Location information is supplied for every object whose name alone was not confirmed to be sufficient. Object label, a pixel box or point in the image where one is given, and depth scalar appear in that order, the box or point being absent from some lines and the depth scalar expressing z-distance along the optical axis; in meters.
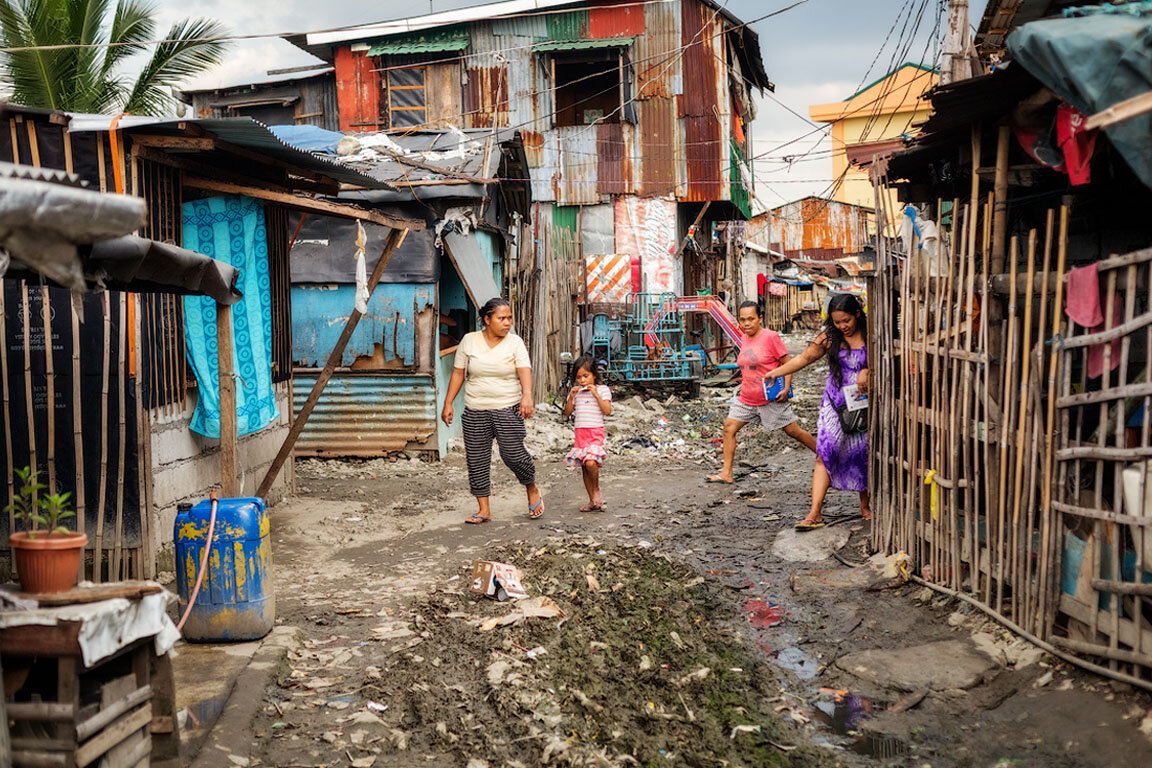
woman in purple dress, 7.42
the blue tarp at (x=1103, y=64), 3.37
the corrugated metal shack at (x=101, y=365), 5.92
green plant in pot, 3.34
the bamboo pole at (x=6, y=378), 5.85
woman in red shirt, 9.42
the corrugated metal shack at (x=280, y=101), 21.66
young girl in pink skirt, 8.82
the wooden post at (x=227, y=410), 5.35
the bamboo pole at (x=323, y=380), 7.71
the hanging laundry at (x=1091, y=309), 4.27
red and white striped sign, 19.89
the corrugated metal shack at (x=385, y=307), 11.32
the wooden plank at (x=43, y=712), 3.05
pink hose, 4.97
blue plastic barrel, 5.11
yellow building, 36.66
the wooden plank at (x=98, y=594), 3.30
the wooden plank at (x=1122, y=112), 2.53
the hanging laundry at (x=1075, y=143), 4.63
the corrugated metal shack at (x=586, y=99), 19.53
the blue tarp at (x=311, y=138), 11.16
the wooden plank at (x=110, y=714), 3.10
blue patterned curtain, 7.14
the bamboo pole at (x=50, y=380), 5.89
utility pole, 9.14
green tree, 13.42
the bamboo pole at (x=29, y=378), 5.88
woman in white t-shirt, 8.18
